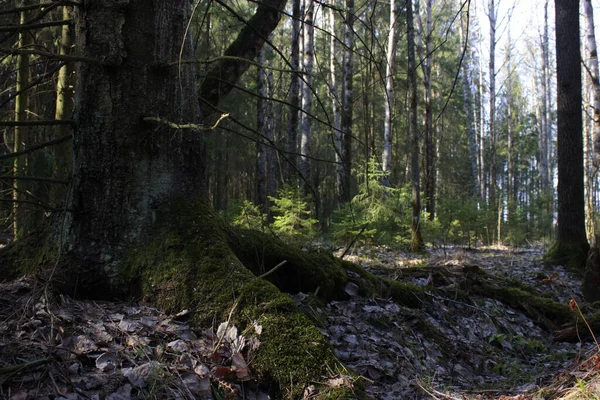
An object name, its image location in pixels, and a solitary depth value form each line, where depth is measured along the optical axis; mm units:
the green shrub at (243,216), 9159
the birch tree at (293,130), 14102
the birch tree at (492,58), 23442
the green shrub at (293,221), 8820
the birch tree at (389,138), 13578
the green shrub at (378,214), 9711
